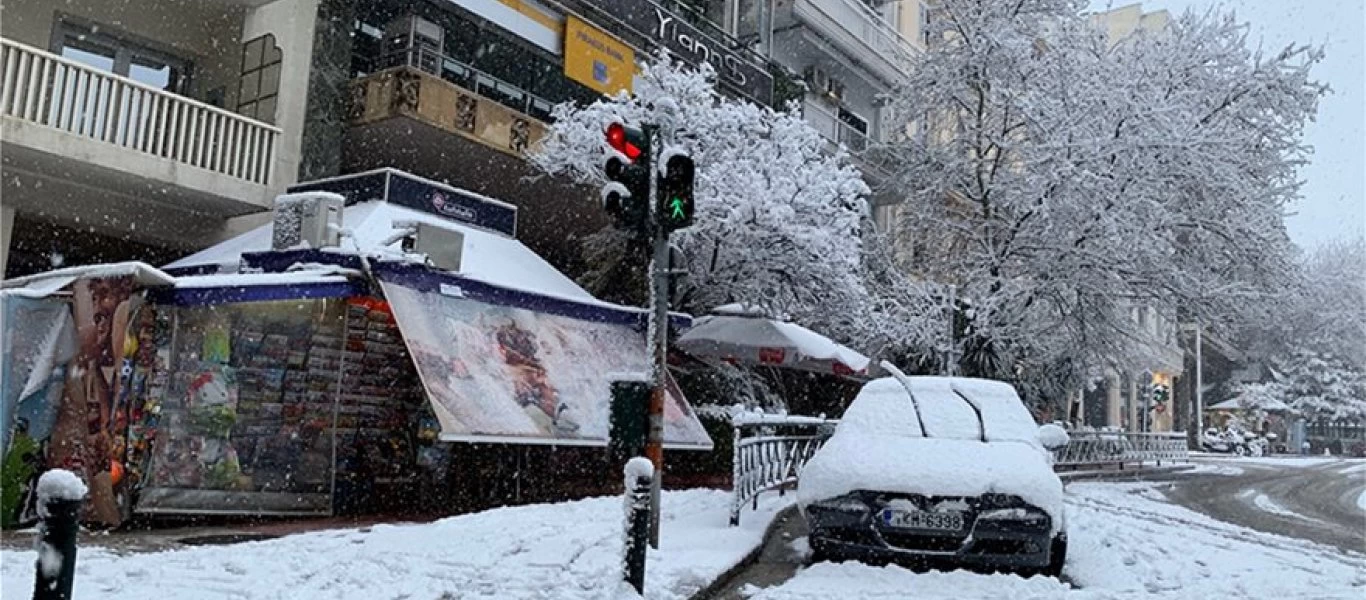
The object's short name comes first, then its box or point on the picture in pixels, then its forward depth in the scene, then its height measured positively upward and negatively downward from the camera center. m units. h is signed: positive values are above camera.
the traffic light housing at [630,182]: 7.86 +1.70
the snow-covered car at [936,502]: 7.78 -0.51
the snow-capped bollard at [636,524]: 6.69 -0.67
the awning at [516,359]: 10.31 +0.55
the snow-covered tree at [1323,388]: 55.34 +3.43
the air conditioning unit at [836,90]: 28.15 +8.92
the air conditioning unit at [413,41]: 16.02 +5.42
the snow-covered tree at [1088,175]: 20.12 +5.23
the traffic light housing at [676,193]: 7.90 +1.65
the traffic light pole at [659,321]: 7.99 +0.73
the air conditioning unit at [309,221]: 11.27 +1.87
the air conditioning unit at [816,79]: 26.78 +8.85
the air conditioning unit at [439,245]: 10.86 +1.62
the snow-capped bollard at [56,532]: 4.43 -0.61
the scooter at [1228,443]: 52.19 +0.28
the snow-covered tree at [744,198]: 16.05 +3.39
